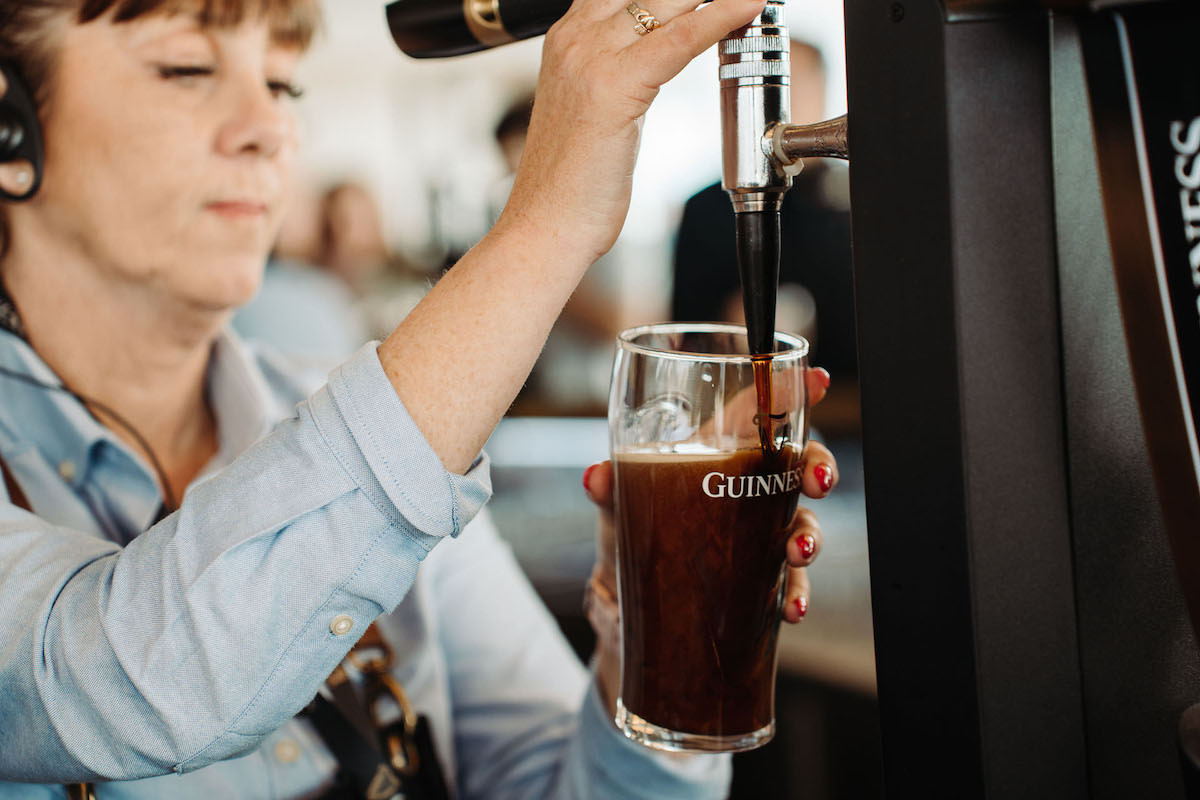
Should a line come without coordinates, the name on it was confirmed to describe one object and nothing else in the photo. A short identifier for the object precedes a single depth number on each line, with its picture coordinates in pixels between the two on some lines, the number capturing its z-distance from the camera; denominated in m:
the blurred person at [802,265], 2.13
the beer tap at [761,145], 0.48
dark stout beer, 0.58
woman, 0.52
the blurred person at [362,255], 2.39
